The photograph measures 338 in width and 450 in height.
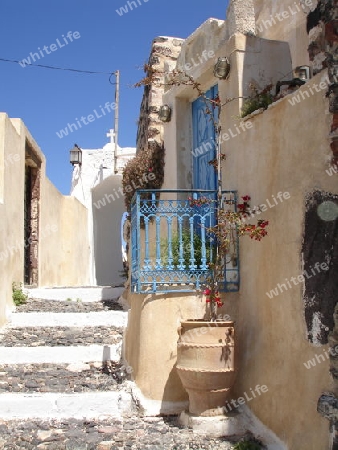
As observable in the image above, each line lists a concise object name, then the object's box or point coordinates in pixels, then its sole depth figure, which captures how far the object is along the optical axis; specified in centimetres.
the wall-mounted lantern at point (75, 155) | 1468
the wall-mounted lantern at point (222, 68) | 647
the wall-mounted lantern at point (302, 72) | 601
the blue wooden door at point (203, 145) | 724
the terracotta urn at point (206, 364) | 505
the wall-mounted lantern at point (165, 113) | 831
